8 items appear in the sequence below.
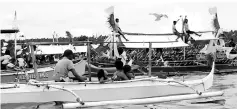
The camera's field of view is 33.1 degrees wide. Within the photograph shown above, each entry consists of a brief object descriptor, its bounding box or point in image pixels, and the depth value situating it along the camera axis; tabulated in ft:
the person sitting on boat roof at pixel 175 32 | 65.62
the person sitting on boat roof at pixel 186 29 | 68.49
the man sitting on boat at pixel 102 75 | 31.80
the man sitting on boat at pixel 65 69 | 31.40
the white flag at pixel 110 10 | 49.57
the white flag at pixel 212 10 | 75.20
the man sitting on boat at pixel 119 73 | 33.45
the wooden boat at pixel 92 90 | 29.27
